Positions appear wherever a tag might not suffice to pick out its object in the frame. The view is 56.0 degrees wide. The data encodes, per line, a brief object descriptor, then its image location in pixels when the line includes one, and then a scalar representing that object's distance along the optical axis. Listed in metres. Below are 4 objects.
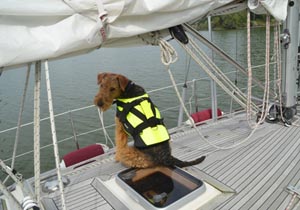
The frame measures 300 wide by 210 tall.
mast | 2.83
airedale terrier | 2.22
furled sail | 1.31
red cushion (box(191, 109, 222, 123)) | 4.07
